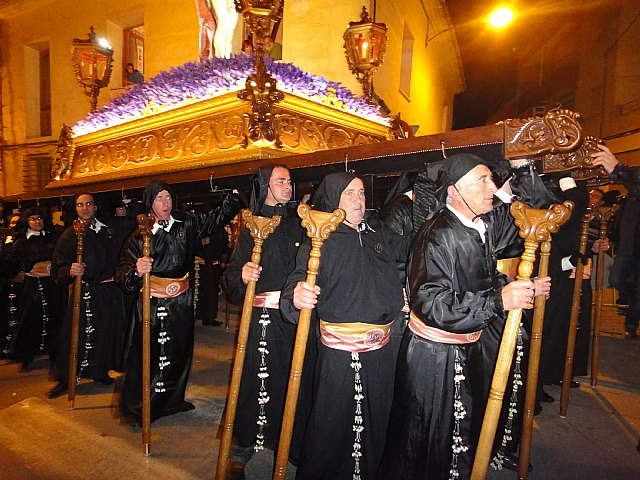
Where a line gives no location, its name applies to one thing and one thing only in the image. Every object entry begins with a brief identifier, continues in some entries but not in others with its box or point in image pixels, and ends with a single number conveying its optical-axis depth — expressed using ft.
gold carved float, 16.02
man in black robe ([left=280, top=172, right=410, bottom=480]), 8.29
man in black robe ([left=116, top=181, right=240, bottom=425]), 12.98
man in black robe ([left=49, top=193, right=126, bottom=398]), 16.34
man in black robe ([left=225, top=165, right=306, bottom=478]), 10.36
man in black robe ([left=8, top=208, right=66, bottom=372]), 19.76
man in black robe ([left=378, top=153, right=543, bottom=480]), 7.48
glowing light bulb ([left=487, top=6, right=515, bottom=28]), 33.24
